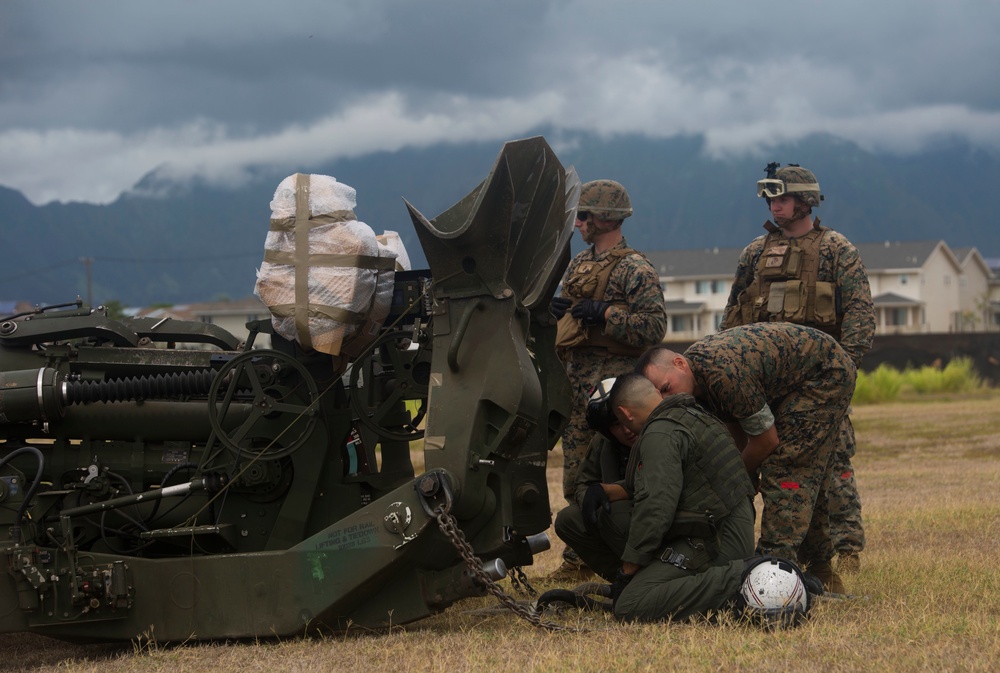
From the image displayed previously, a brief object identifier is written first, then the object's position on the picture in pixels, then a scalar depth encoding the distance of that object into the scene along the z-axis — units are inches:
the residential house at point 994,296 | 3865.7
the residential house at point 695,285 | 3868.1
